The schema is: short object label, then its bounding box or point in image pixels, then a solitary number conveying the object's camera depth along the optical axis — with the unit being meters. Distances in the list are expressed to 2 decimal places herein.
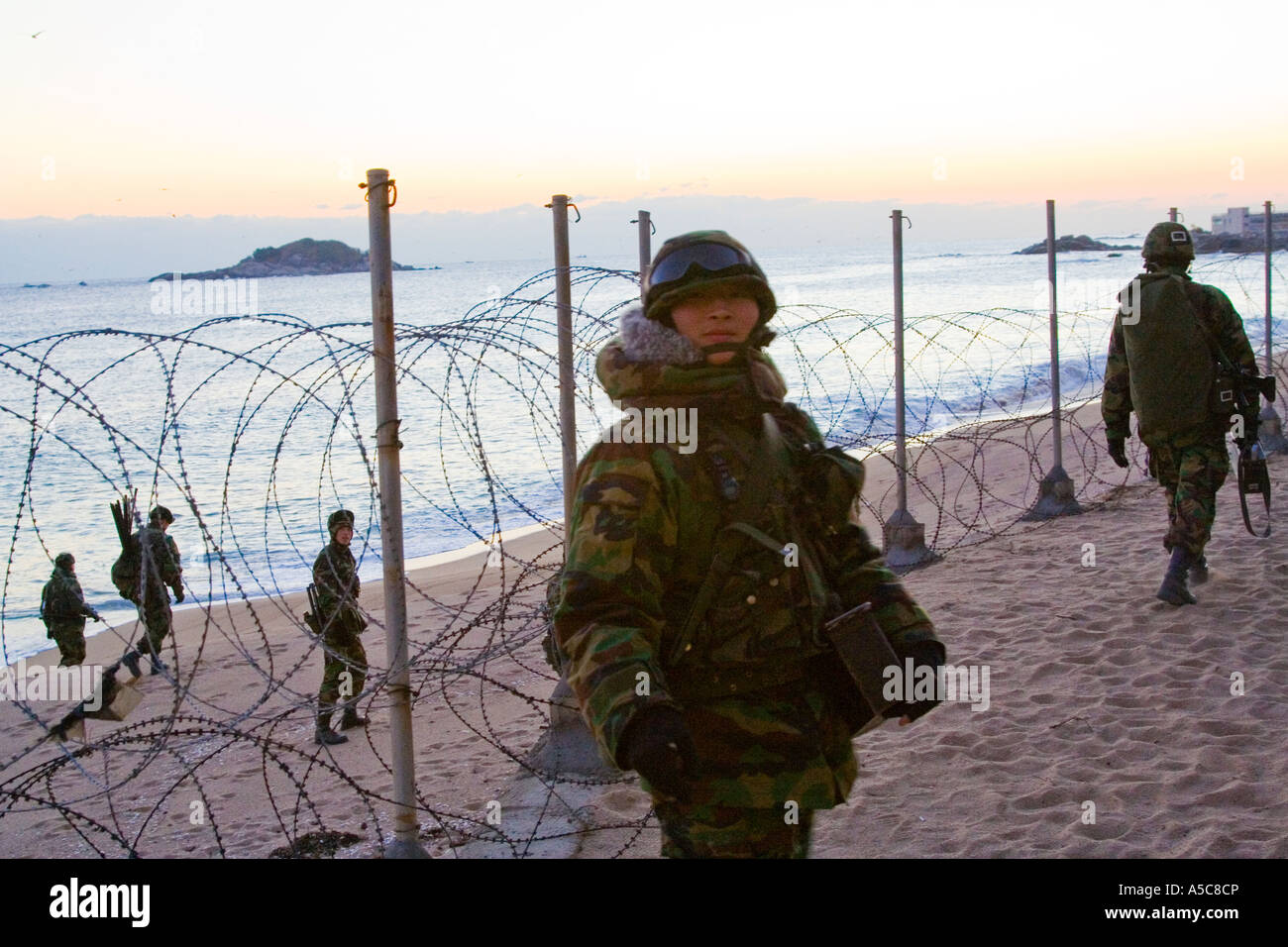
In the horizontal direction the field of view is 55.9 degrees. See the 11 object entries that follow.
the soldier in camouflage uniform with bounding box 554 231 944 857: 2.34
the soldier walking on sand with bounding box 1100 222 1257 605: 6.45
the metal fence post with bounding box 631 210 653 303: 5.77
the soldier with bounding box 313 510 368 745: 6.93
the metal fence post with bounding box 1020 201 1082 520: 10.06
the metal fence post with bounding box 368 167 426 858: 3.62
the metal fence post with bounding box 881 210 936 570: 8.87
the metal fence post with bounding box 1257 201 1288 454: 11.80
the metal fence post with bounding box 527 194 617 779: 5.04
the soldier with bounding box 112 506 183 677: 8.67
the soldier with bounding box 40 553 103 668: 8.92
